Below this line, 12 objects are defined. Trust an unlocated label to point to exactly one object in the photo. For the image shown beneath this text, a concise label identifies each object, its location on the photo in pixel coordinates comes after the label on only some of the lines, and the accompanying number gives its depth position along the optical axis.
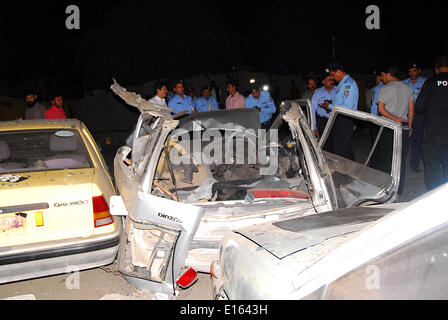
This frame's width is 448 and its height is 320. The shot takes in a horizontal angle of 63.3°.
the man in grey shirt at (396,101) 5.05
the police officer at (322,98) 6.14
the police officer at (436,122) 4.41
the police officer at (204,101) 8.63
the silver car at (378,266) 1.48
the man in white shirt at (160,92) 5.98
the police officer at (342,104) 4.58
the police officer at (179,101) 6.82
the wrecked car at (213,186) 2.55
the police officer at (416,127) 6.15
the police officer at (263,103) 7.13
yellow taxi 2.77
